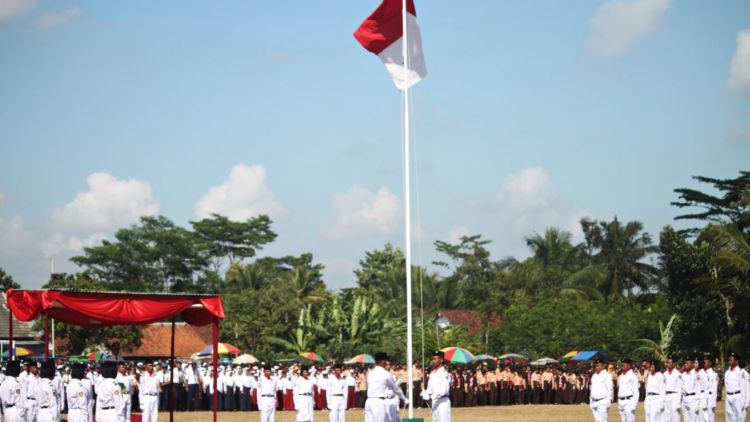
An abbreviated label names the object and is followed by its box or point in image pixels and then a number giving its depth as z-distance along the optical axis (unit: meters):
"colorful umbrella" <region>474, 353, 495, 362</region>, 48.78
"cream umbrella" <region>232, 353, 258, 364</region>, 47.44
